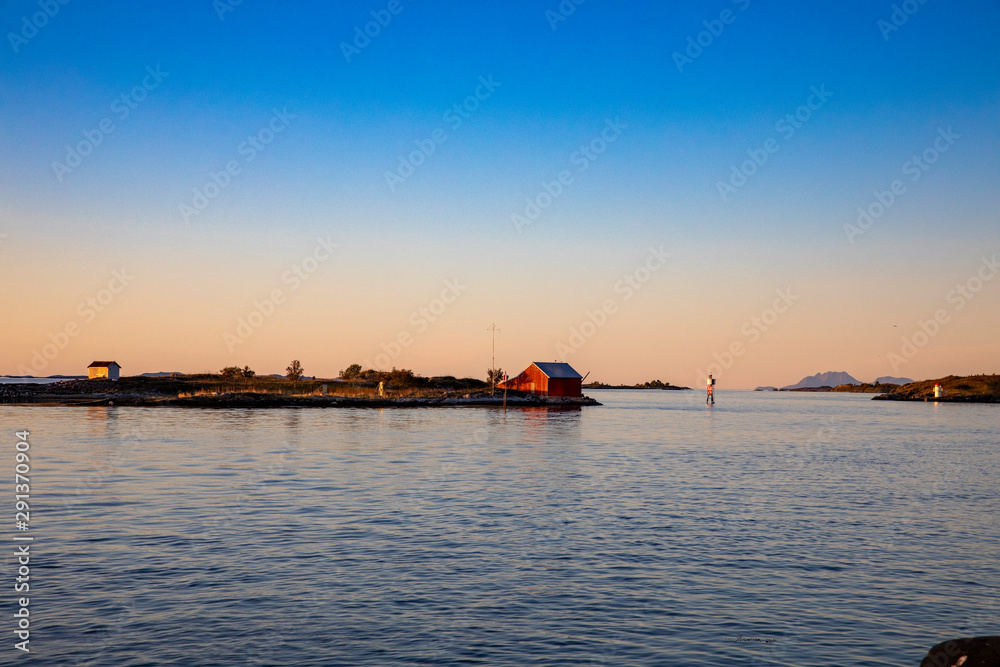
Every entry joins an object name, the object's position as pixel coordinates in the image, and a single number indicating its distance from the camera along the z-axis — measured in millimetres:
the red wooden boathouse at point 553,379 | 129750
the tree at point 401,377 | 158125
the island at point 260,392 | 103500
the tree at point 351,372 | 165875
